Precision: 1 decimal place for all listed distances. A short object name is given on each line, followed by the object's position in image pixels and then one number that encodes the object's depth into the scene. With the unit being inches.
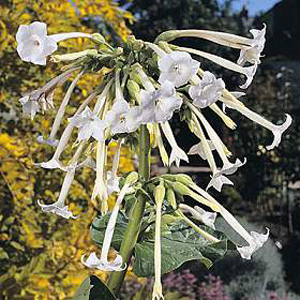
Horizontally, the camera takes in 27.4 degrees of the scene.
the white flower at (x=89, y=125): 26.5
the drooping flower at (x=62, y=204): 29.4
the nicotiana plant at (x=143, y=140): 26.3
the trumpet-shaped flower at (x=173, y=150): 28.9
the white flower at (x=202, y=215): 31.9
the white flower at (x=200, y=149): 30.3
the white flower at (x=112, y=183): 30.5
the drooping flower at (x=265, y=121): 28.6
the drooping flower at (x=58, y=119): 29.5
